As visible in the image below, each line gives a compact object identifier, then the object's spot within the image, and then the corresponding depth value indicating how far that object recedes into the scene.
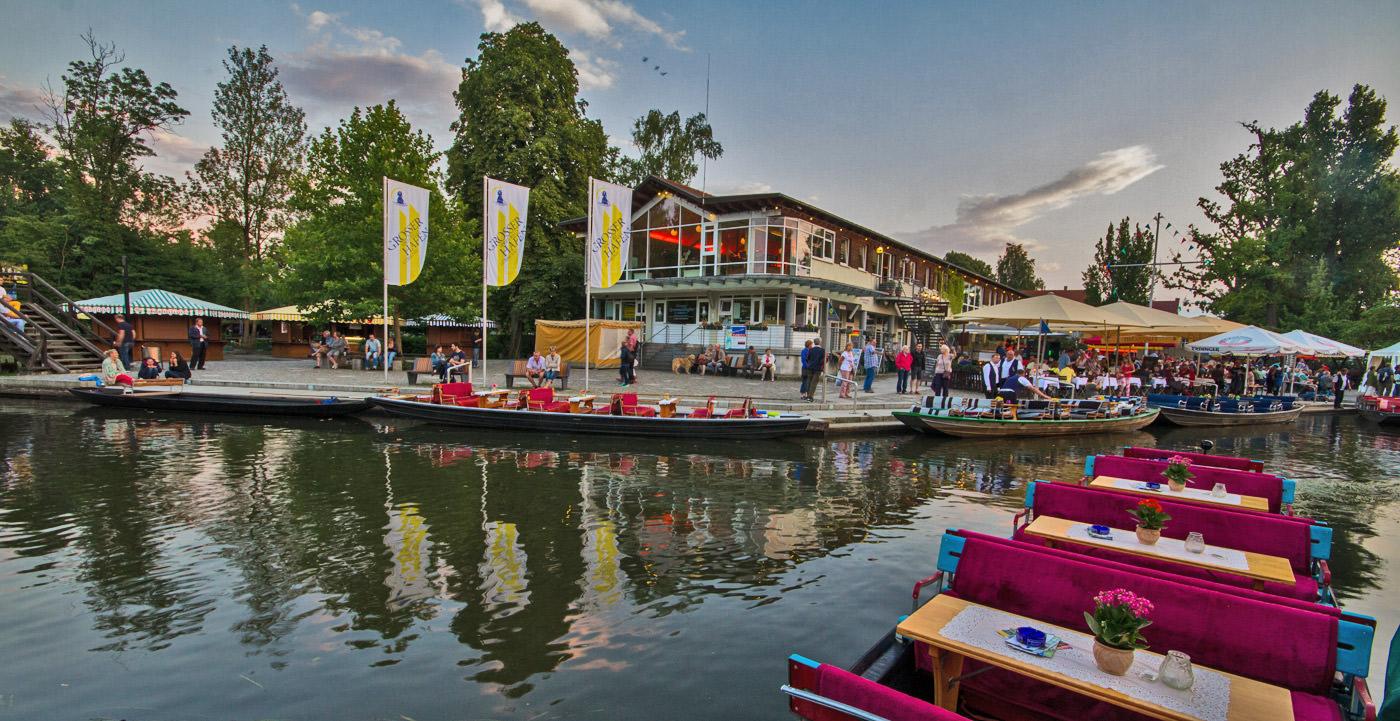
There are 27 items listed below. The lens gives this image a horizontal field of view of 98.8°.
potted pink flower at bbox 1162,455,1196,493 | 6.07
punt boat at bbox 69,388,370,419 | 15.34
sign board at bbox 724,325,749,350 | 26.91
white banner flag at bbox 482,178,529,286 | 17.70
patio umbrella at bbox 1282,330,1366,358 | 20.77
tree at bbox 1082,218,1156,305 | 51.44
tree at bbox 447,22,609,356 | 32.25
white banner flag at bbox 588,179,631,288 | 18.23
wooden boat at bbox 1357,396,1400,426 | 20.55
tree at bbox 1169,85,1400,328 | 31.83
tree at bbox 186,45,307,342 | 37.72
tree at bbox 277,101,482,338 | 25.22
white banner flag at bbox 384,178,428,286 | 19.27
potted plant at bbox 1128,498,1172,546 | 4.52
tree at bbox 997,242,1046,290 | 87.00
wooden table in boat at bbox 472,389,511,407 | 14.67
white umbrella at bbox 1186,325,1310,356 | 19.73
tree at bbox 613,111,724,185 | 40.84
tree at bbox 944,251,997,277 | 82.50
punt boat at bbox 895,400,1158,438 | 14.20
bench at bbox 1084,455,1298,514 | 6.31
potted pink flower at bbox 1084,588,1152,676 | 2.72
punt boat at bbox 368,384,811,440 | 13.47
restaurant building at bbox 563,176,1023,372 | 27.14
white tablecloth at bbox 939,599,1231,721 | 2.61
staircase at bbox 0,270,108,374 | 21.28
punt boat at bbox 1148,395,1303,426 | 18.05
